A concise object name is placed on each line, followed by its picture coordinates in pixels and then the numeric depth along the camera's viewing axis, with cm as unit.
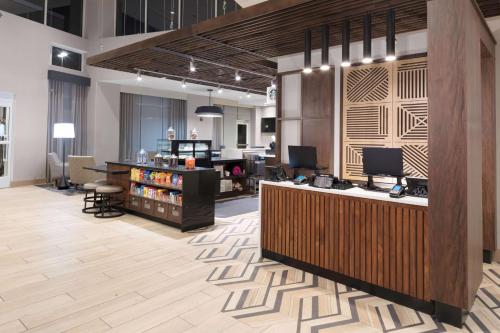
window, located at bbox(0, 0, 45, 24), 948
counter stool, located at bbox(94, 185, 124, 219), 626
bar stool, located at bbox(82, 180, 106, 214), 667
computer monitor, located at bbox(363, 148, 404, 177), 347
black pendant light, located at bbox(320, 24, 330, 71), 429
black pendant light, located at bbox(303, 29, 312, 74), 436
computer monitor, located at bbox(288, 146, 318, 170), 459
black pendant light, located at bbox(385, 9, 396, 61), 371
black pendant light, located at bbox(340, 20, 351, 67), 413
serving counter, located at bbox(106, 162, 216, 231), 555
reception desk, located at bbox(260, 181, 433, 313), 299
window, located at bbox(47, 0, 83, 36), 1051
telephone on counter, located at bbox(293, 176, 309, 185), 400
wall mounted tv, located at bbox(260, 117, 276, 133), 1549
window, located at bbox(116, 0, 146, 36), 1066
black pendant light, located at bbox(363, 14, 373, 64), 389
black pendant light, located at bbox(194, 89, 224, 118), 1020
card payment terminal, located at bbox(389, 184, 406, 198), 310
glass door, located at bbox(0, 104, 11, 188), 952
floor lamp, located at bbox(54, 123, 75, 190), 934
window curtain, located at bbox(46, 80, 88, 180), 1045
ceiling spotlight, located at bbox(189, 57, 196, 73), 621
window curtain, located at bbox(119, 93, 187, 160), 1188
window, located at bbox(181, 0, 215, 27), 1027
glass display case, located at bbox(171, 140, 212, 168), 893
